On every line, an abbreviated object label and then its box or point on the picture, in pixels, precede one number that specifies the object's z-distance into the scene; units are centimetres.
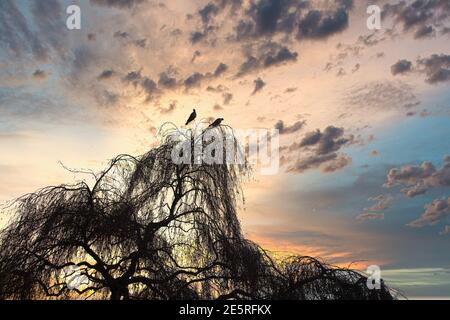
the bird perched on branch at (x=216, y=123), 1192
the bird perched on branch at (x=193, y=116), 1252
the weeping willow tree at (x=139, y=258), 995
